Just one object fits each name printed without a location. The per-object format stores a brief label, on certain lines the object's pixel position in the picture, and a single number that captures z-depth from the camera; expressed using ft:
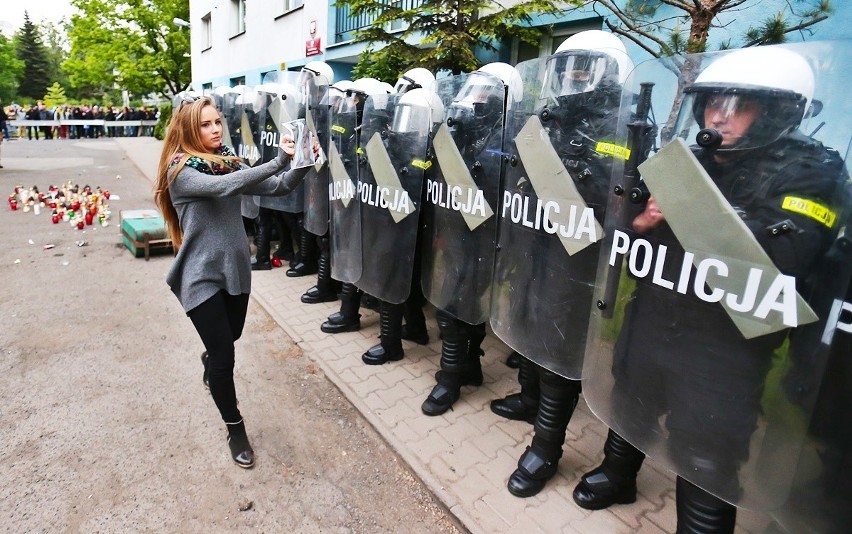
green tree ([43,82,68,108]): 153.65
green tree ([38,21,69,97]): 186.39
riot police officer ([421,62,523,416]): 8.01
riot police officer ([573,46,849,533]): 4.18
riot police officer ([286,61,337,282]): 13.29
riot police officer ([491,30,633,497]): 6.07
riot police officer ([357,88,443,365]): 9.27
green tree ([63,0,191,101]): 85.51
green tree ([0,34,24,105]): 159.33
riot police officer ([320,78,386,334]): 10.80
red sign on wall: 35.06
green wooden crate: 19.38
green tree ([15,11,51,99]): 172.45
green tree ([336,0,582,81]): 16.47
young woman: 7.15
